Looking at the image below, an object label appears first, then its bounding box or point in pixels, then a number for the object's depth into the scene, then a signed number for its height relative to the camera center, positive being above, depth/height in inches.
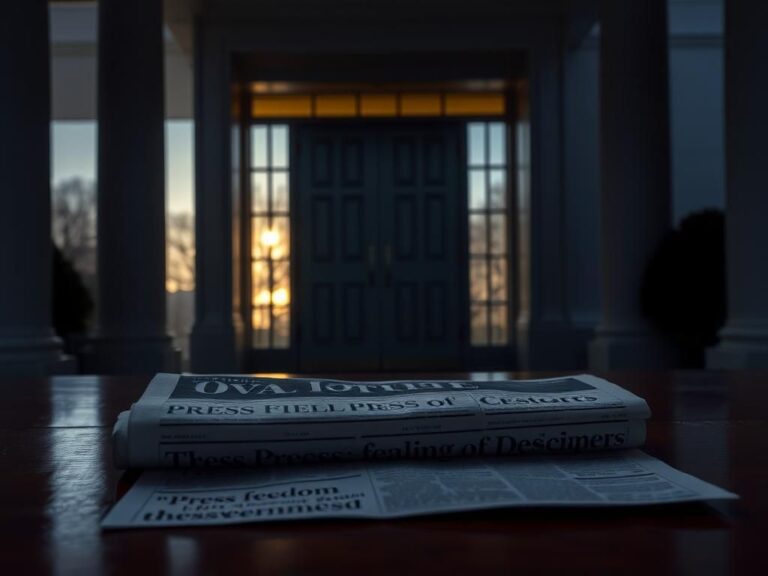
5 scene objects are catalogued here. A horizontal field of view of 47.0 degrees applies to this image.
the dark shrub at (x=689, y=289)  224.2 +0.8
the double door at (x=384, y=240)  349.4 +21.5
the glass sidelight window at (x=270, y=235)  347.6 +23.5
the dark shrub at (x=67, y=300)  239.3 -1.4
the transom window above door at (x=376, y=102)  350.3 +76.4
